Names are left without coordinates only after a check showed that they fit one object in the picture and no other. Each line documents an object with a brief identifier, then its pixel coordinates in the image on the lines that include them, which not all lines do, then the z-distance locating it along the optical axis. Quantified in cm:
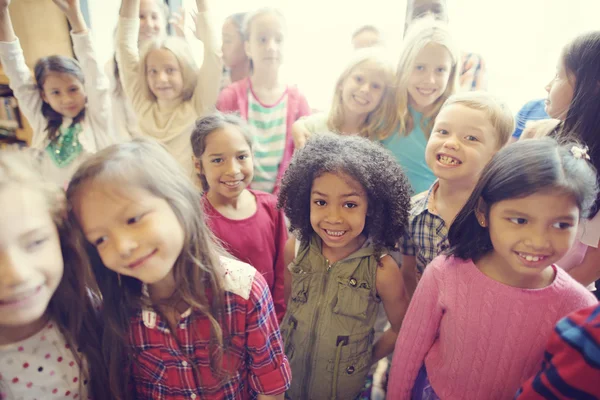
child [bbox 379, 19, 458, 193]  126
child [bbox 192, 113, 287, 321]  113
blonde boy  94
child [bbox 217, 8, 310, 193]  151
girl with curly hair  90
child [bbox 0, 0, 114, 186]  130
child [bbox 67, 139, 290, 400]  62
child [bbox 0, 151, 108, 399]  55
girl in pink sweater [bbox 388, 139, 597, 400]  65
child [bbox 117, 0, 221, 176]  146
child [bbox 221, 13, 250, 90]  180
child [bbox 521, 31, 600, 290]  90
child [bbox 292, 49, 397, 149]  135
